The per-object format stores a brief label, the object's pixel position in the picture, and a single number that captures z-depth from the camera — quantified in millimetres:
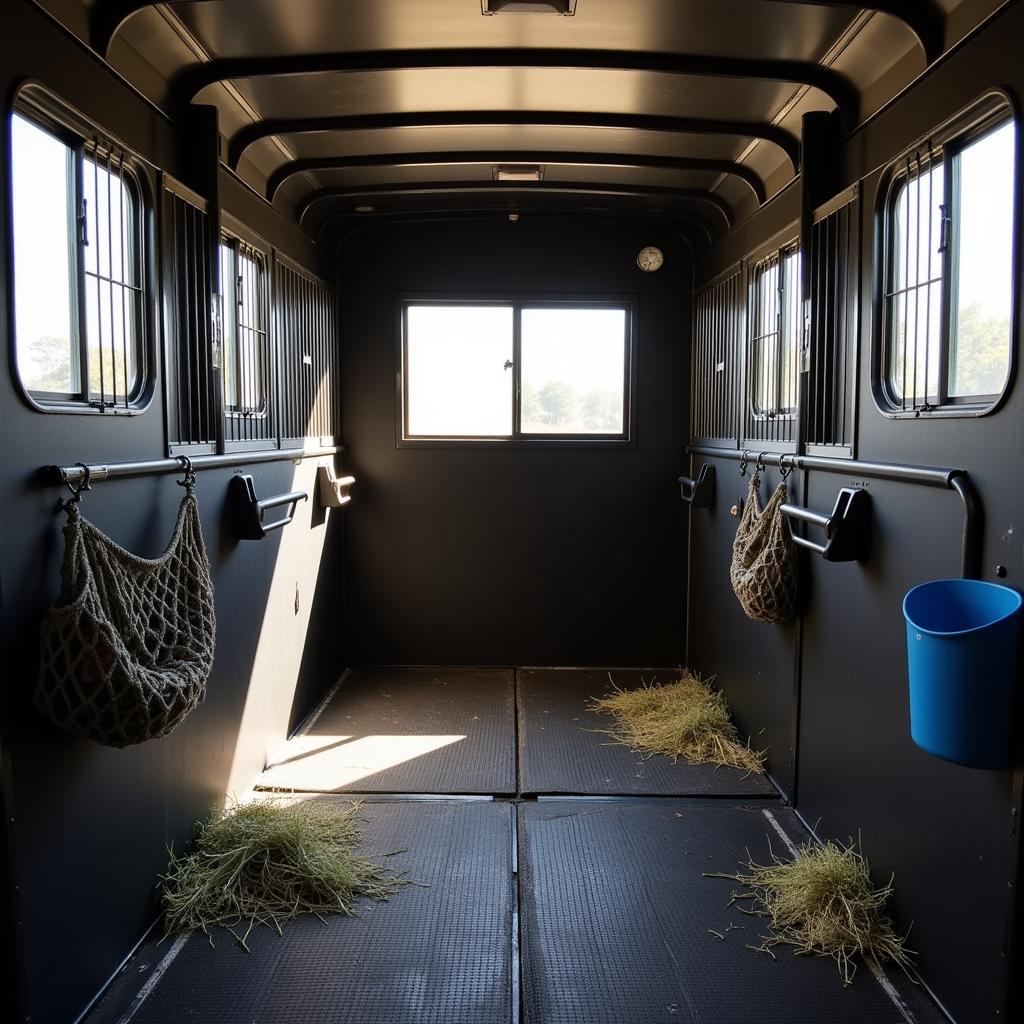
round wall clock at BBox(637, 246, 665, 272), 4820
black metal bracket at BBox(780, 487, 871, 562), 2537
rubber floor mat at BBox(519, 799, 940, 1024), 2057
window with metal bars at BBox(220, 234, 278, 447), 3354
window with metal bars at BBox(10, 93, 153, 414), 1936
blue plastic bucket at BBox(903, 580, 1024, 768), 1699
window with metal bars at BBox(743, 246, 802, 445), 3414
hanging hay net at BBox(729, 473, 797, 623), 3031
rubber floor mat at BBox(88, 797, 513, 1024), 2033
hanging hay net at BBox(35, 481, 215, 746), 1820
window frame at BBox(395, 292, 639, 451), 4895
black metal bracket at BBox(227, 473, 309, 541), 3076
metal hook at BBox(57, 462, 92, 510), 1947
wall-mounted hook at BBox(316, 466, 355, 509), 4410
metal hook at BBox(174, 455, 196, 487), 2570
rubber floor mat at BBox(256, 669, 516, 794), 3371
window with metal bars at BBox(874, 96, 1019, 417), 2000
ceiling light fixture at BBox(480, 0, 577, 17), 2422
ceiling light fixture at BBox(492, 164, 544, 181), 3939
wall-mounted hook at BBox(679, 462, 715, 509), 4375
